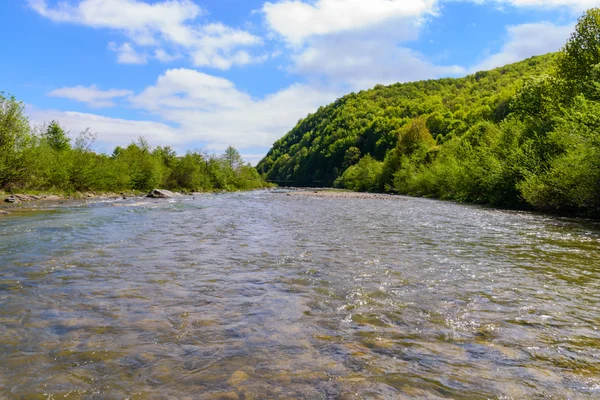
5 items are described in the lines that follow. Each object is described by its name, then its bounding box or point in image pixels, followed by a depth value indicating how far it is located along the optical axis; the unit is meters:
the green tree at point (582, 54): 34.75
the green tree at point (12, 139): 35.28
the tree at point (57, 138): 62.53
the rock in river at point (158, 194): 53.14
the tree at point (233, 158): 100.32
